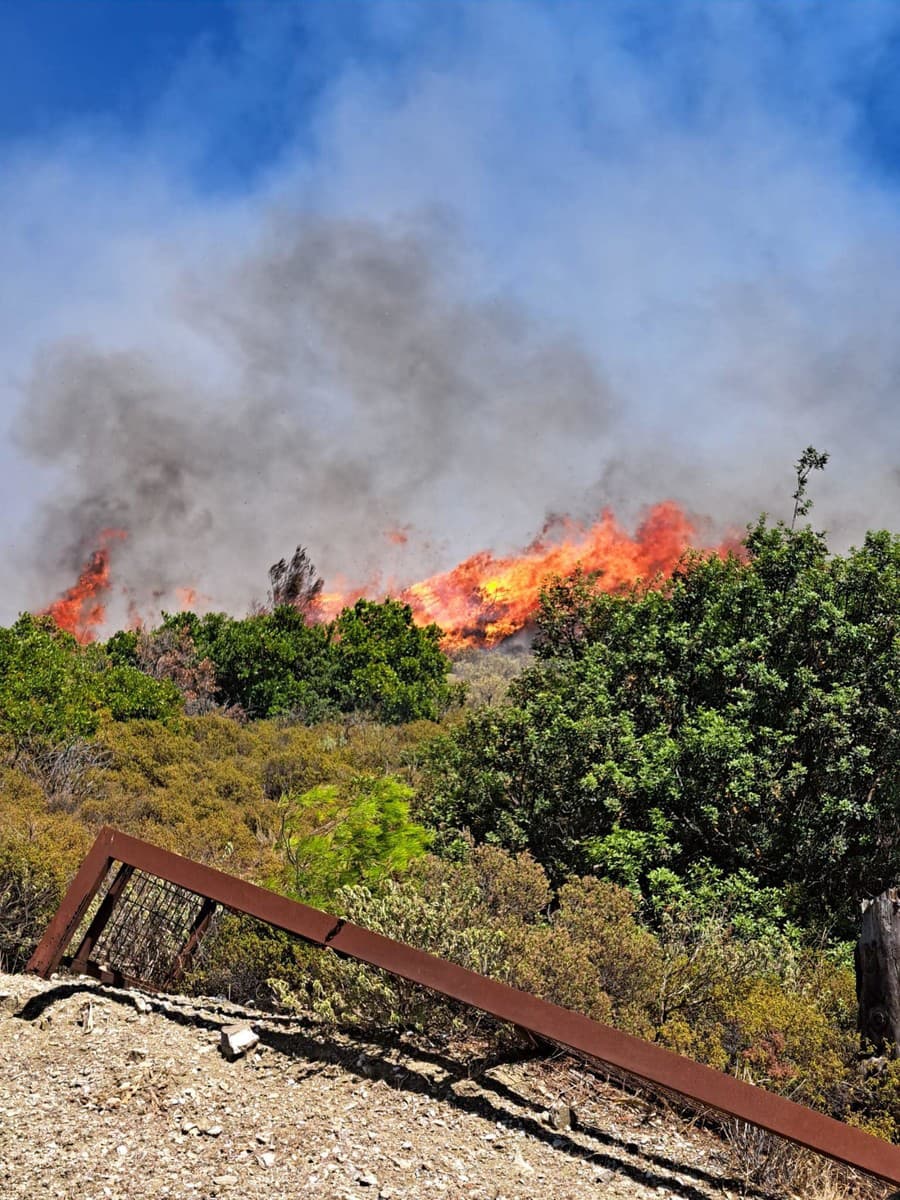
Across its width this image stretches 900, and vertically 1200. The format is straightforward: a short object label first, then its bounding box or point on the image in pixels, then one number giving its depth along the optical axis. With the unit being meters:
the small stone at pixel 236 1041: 5.00
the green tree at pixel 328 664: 27.03
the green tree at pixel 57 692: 15.78
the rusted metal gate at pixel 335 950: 4.06
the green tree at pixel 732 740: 10.19
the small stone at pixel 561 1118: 4.72
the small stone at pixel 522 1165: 4.30
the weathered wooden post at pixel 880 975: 5.45
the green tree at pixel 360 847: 8.04
